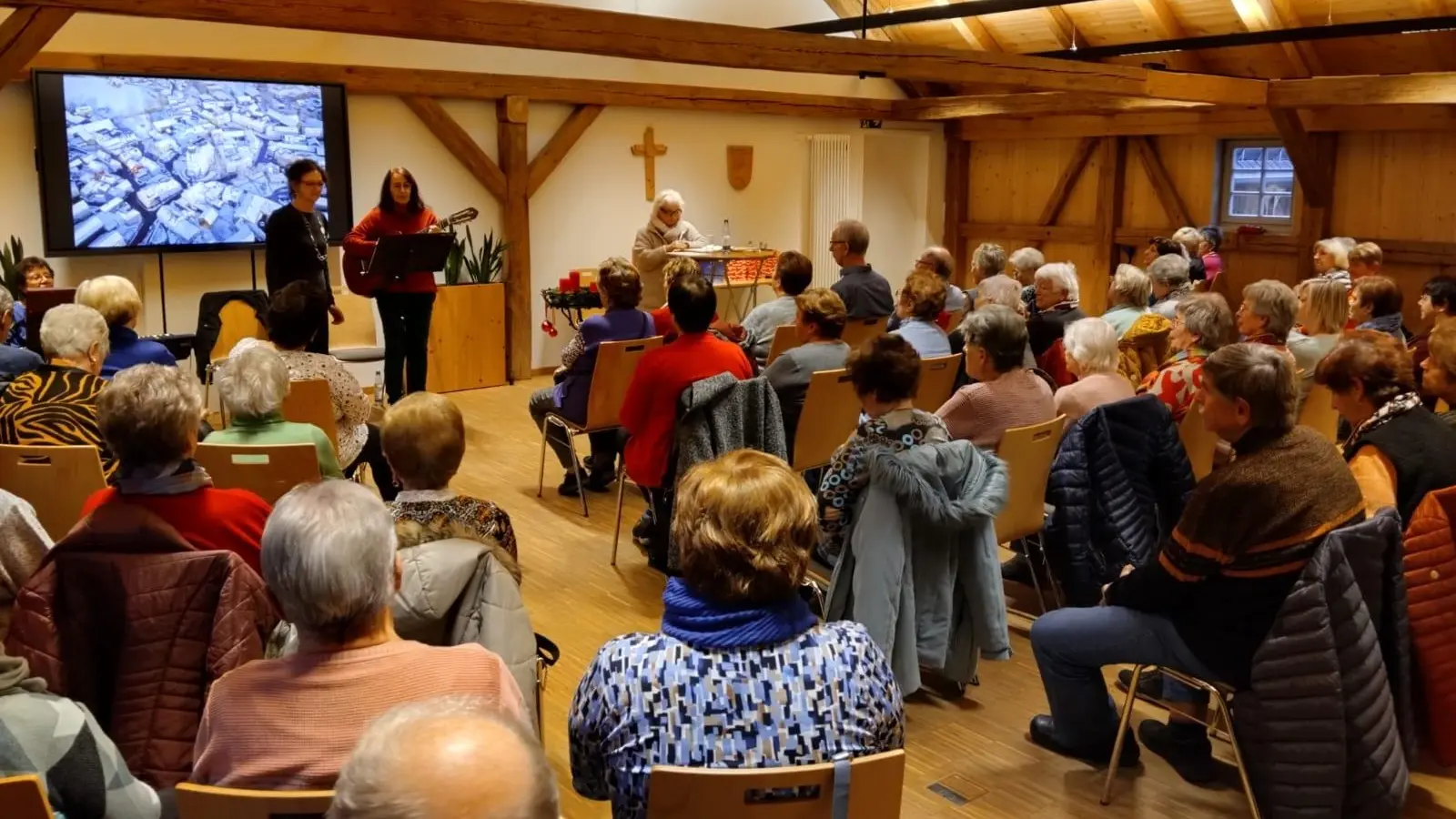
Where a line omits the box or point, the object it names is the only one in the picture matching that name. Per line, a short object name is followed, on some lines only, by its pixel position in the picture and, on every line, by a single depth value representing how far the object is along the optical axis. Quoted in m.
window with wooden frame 10.08
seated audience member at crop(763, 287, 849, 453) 4.78
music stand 6.06
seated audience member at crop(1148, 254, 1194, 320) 6.34
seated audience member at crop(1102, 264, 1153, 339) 5.45
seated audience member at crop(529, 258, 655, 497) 5.18
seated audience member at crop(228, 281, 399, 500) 4.17
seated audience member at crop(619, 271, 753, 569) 4.31
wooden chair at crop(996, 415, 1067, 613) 3.71
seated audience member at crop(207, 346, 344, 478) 3.25
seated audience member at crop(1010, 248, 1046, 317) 7.30
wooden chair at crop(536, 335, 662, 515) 5.04
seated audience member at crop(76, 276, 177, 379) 4.21
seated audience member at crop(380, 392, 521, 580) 2.50
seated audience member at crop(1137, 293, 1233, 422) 4.21
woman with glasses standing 6.09
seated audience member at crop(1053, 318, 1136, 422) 4.10
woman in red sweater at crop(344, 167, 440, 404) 6.38
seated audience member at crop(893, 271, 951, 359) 5.16
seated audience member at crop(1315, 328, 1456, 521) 3.07
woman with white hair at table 7.99
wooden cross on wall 10.16
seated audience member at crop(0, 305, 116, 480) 3.36
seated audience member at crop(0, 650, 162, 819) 1.64
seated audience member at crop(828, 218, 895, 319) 6.51
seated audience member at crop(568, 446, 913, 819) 1.81
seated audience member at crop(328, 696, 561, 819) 1.03
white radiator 11.41
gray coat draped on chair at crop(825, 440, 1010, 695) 3.16
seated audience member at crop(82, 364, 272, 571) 2.34
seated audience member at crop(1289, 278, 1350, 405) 5.11
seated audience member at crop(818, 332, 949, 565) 3.23
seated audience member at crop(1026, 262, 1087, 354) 5.56
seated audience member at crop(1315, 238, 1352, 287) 7.43
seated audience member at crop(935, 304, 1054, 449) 3.84
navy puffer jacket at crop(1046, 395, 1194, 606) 3.73
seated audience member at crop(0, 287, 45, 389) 4.00
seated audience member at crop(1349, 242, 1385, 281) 7.12
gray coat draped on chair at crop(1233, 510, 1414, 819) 2.60
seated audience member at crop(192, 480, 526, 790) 1.68
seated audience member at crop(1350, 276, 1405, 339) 5.73
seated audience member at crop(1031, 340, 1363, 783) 2.61
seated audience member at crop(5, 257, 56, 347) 5.97
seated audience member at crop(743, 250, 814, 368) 5.81
